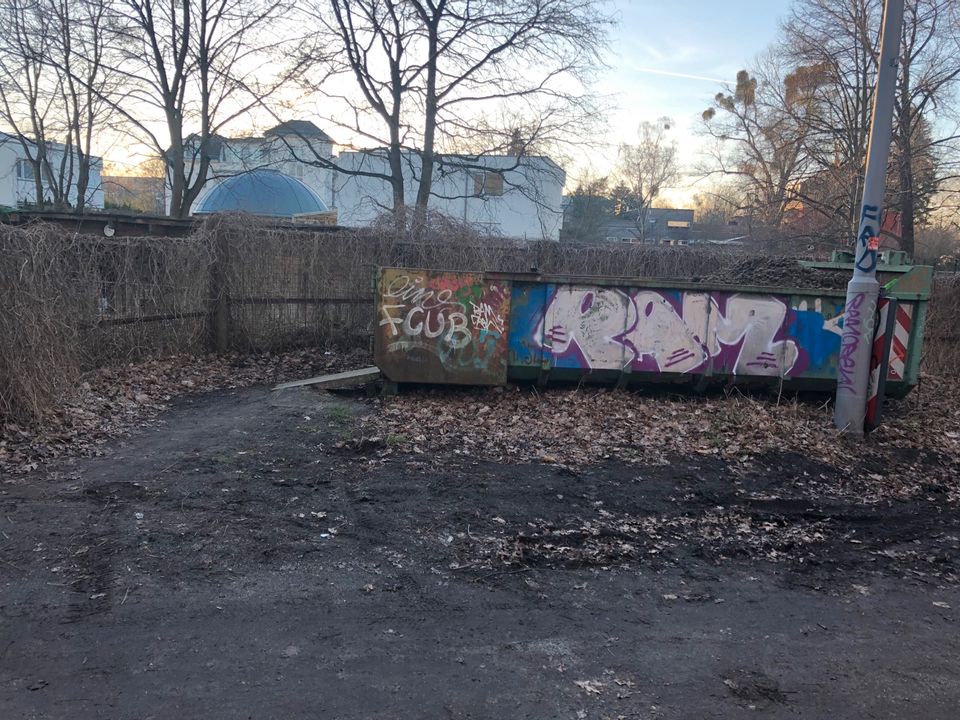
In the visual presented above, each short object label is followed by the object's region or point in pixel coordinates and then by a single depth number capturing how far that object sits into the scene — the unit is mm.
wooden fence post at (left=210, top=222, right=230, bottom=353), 12102
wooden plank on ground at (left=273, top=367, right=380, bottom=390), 9508
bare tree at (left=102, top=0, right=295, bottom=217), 19672
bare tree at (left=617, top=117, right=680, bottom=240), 67000
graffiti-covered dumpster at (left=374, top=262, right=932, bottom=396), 9117
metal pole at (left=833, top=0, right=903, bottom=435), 7594
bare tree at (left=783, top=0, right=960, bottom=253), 22125
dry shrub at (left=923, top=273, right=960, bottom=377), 12625
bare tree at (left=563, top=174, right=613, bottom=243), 63031
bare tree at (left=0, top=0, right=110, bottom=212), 18844
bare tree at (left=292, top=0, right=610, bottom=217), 19516
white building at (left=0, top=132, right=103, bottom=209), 42156
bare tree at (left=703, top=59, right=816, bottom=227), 25078
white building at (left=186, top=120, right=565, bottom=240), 20891
